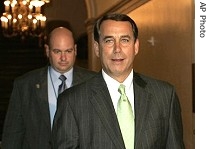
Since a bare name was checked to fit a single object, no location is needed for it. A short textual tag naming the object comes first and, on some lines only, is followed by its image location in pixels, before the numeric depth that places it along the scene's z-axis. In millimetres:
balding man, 3318
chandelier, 11625
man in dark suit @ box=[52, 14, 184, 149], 1953
